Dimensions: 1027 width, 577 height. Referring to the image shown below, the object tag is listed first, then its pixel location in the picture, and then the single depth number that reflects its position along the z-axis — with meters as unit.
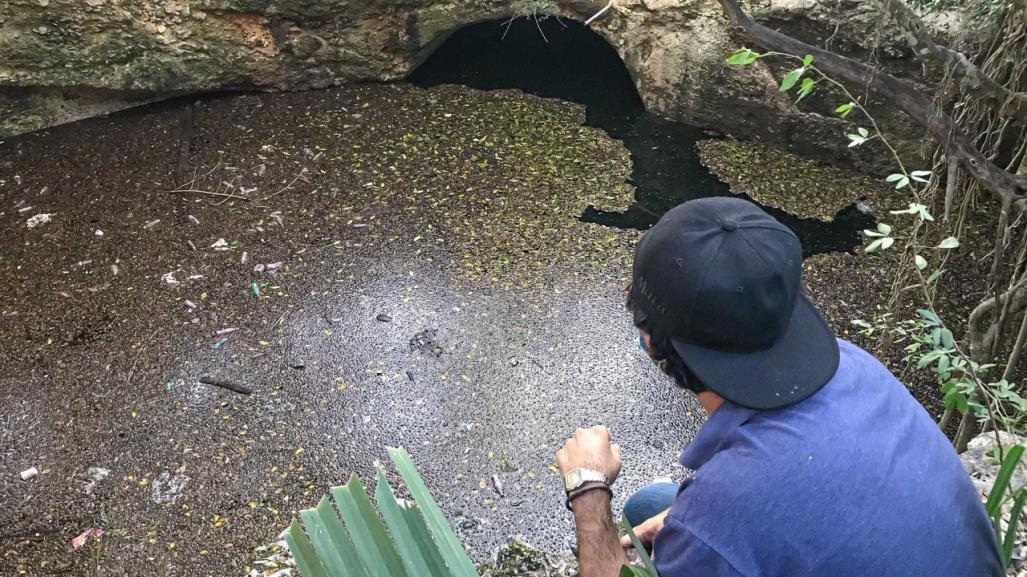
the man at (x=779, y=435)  1.06
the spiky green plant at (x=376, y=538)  1.03
